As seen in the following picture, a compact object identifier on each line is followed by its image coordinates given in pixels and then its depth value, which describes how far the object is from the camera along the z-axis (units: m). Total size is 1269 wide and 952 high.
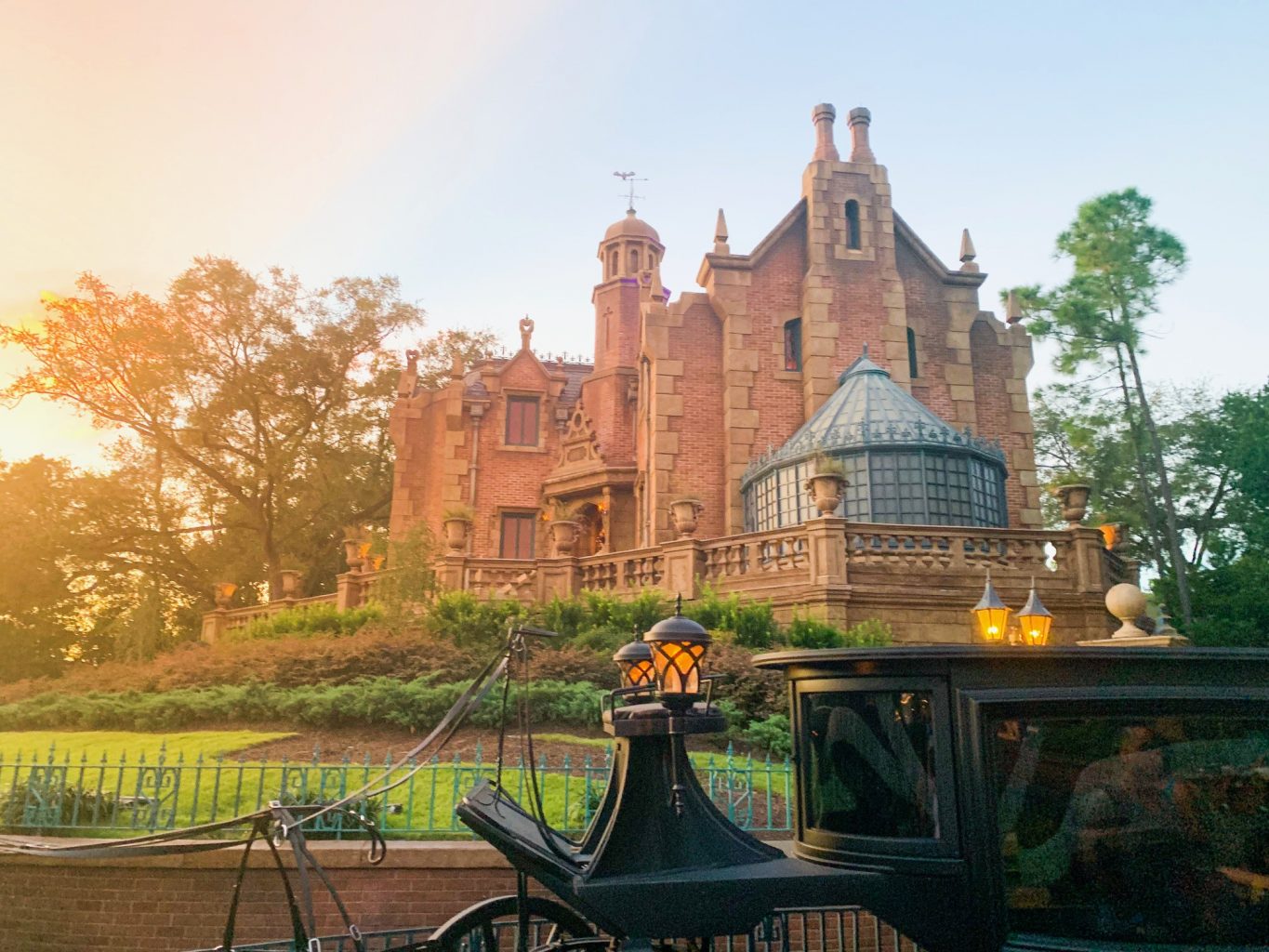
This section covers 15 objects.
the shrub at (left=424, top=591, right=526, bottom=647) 15.64
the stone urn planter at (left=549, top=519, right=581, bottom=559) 18.83
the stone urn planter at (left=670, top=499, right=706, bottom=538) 17.33
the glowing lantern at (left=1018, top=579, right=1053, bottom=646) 11.16
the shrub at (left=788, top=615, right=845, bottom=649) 13.82
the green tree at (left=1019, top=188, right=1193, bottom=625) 27.42
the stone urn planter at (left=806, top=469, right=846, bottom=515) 15.88
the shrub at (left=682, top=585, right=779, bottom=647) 14.27
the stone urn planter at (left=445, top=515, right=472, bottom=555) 19.83
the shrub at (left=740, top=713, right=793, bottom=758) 10.27
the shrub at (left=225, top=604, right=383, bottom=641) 19.11
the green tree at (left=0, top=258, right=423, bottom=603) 30.42
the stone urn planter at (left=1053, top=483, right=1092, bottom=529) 16.78
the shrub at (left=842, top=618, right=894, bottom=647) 14.01
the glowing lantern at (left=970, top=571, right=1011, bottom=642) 11.35
